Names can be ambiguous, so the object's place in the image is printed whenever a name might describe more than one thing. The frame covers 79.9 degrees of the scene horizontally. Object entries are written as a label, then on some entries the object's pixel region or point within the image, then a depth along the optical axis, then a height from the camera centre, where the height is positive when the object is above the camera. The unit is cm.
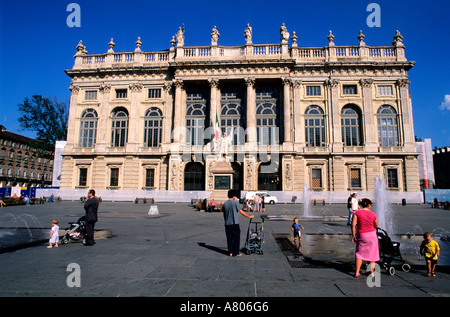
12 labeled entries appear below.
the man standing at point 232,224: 689 -89
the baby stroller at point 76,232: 869 -145
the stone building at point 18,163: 6331 +638
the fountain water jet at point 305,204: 2000 -141
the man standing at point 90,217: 826 -89
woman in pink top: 524 -93
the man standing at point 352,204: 1391 -77
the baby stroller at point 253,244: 721 -148
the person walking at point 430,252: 534 -124
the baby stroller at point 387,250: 562 -126
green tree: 4394 +1150
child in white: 802 -142
